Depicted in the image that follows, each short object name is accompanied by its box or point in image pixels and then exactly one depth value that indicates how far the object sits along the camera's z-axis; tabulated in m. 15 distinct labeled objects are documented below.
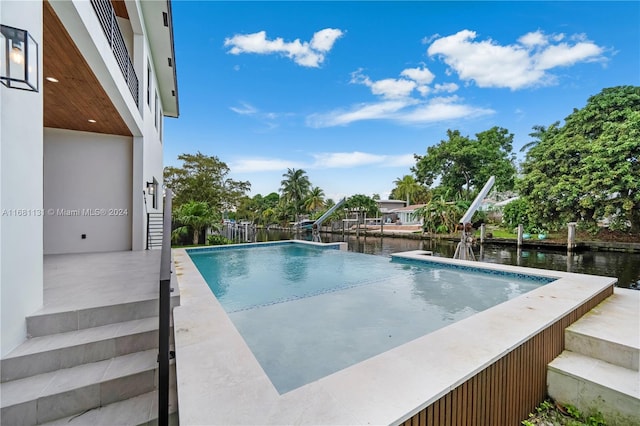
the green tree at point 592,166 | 14.15
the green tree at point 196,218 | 13.74
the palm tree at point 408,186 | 40.94
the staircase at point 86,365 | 2.00
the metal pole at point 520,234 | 17.58
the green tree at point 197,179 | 21.38
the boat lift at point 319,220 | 17.43
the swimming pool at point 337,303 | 3.35
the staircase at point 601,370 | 2.41
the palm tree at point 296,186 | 39.12
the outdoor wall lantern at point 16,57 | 2.02
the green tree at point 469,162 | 28.67
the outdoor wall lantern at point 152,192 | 8.25
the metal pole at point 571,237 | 15.34
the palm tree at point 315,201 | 38.00
